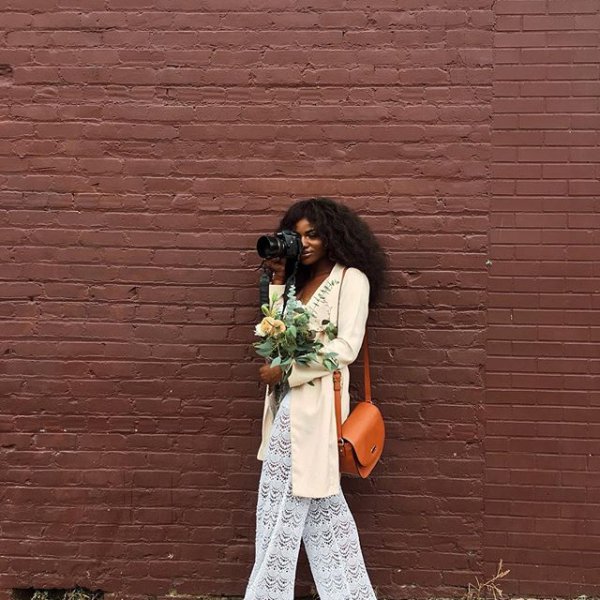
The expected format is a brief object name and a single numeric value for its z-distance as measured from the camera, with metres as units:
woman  3.02
